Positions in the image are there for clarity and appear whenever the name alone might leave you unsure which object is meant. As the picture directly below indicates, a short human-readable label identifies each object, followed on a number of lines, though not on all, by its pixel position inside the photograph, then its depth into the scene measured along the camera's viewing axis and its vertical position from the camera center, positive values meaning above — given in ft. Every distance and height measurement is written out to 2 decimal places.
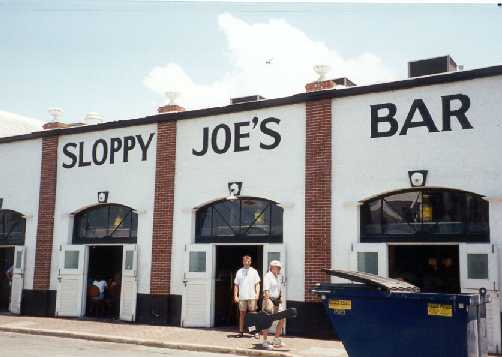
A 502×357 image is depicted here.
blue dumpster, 23.13 -2.18
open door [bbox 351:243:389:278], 38.81 +0.52
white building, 37.50 +4.98
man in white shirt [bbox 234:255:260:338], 39.47 -1.74
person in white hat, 35.63 -1.89
